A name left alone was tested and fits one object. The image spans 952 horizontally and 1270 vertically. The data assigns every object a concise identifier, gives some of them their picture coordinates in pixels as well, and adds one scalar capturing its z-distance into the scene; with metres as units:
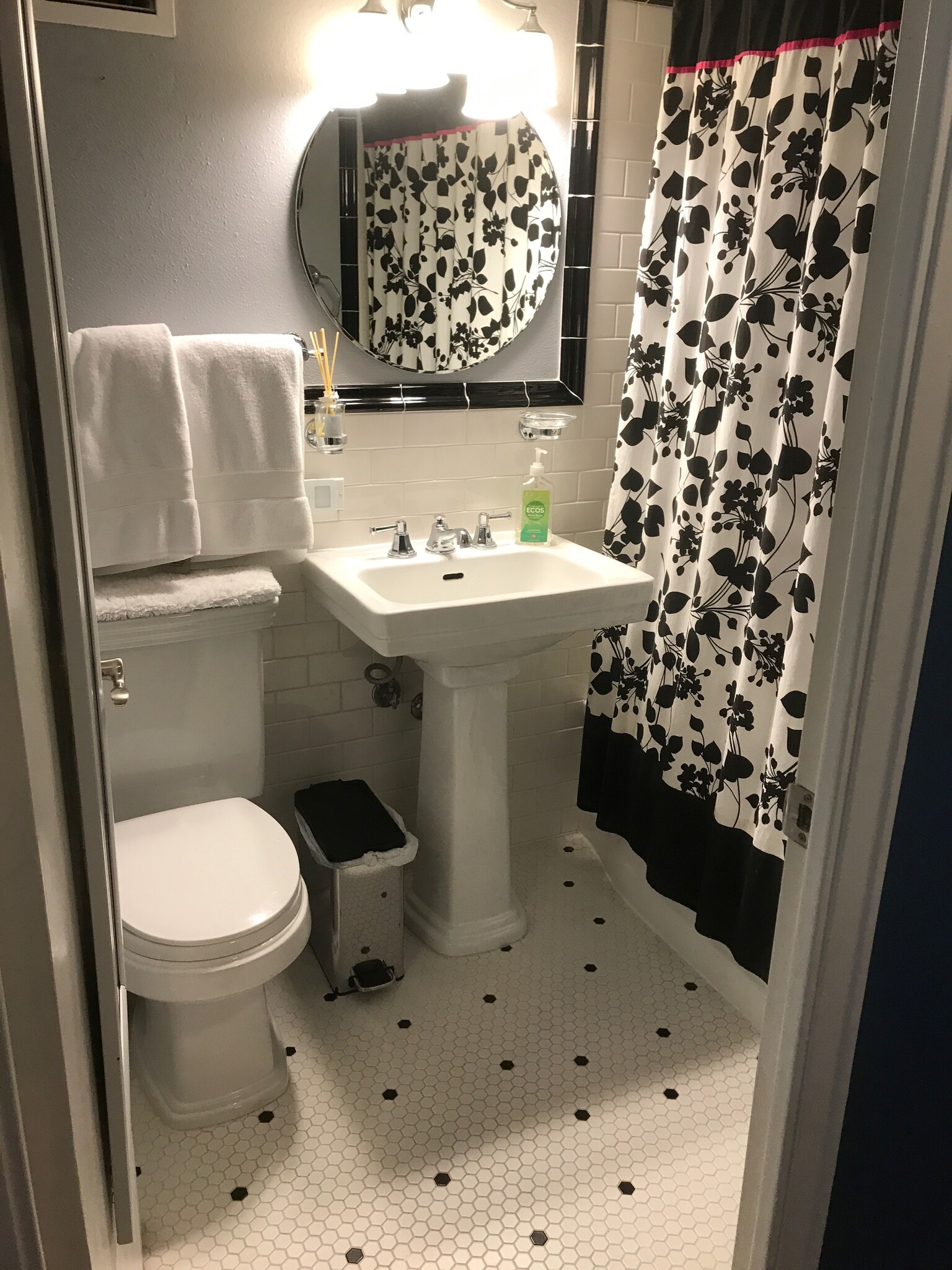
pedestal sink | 1.95
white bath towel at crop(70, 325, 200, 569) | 1.83
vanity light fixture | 1.95
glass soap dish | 2.33
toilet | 1.69
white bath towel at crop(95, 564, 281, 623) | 1.86
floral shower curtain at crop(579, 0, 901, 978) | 1.68
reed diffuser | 2.09
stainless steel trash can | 2.12
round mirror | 2.06
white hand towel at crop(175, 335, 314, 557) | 1.96
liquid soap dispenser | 2.34
